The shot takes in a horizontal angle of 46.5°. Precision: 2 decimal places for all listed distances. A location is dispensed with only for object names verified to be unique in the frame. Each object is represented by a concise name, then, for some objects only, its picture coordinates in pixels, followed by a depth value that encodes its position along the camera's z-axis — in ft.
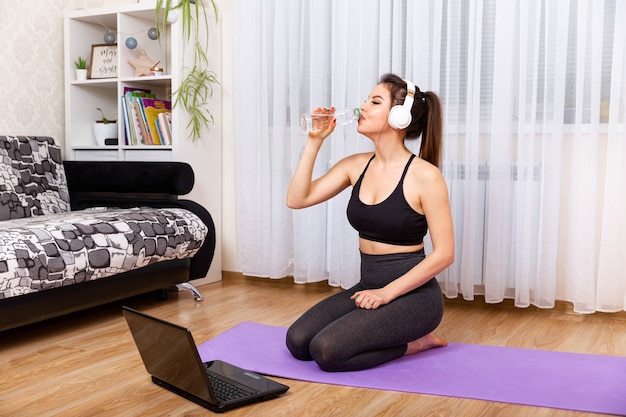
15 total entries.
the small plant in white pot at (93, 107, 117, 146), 12.53
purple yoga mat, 6.56
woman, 7.27
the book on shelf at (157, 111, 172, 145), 11.88
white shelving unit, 11.69
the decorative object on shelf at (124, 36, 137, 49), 11.93
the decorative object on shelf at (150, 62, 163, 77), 12.14
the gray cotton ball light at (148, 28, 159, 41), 12.32
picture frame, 12.39
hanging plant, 11.50
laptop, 6.13
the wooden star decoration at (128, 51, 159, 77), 12.08
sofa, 8.07
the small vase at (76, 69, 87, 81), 12.35
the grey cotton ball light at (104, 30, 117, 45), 12.37
